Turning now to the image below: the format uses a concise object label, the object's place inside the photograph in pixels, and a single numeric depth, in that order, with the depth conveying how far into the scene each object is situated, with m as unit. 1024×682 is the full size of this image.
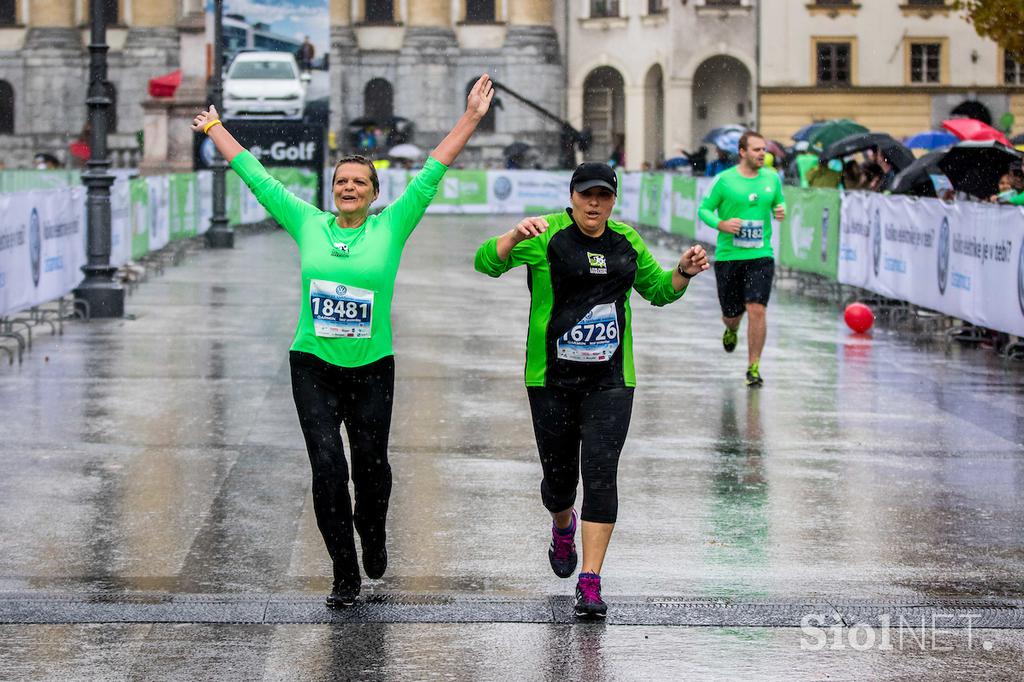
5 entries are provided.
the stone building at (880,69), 65.44
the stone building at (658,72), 68.81
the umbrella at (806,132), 41.47
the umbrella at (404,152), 62.06
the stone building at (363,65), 75.75
